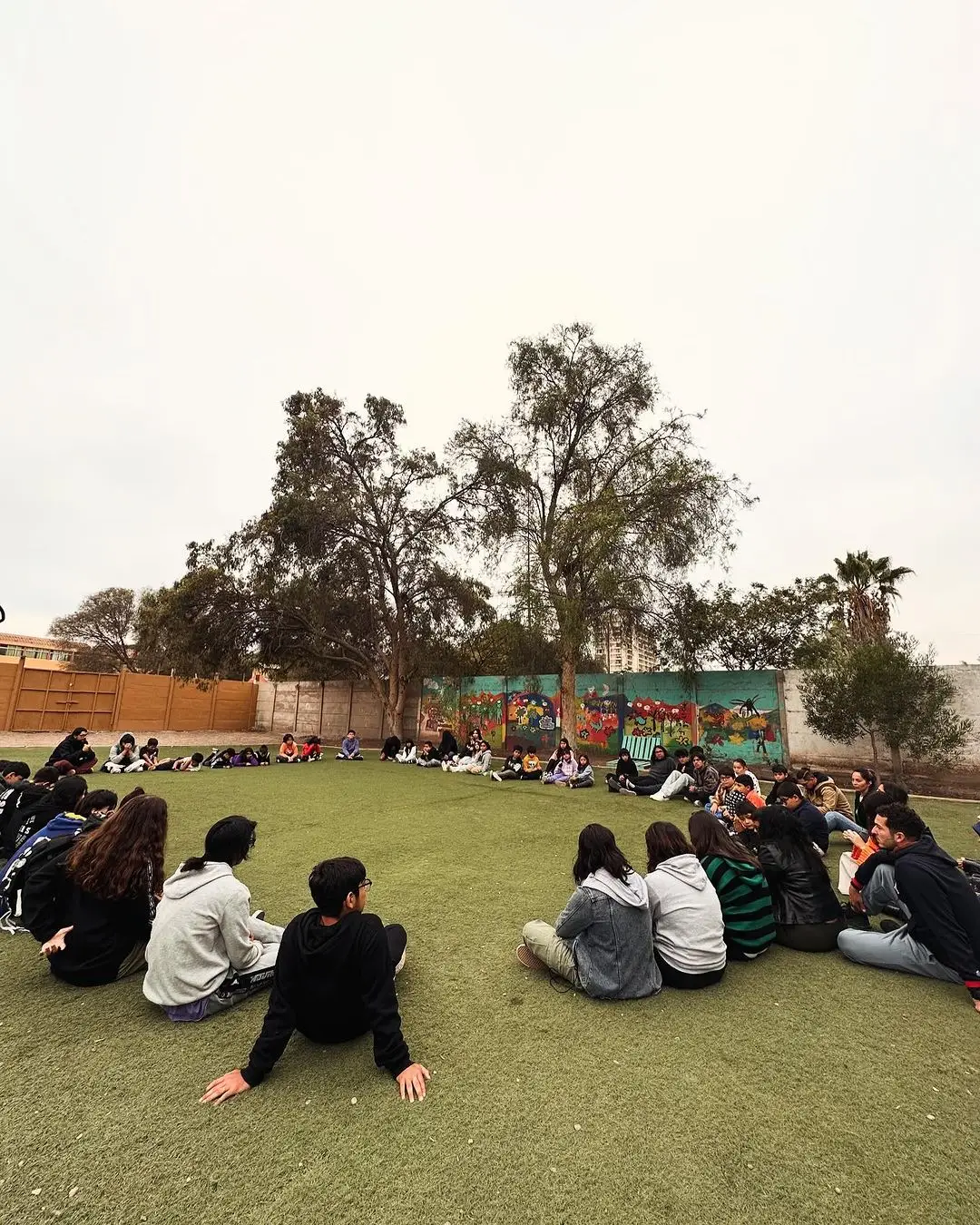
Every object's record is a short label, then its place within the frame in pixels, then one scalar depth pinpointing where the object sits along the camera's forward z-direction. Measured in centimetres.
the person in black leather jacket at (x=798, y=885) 383
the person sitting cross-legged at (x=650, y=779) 1137
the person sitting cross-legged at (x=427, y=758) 1652
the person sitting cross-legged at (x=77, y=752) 904
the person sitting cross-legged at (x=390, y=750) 1805
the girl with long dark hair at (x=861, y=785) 646
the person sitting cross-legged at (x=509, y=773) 1340
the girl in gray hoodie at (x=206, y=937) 282
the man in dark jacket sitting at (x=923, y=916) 317
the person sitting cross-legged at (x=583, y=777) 1240
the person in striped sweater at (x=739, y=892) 359
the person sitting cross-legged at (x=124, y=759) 1253
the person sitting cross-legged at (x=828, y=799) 661
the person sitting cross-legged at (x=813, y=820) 553
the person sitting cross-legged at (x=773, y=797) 571
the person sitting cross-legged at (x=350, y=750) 1772
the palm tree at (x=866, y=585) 2241
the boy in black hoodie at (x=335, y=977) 229
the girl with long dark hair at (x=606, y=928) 309
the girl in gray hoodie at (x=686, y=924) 325
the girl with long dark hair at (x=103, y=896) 300
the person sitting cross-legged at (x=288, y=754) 1603
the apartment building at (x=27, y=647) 6128
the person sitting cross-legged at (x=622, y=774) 1170
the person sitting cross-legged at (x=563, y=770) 1298
